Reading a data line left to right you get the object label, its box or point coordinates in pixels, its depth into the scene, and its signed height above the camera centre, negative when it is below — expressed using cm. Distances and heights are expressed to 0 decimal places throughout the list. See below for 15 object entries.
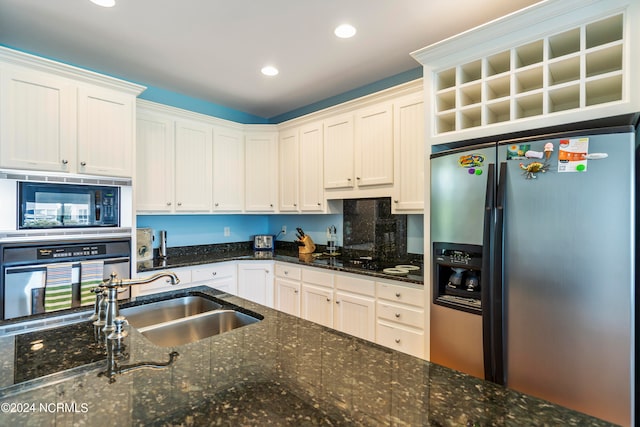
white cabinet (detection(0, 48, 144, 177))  217 +70
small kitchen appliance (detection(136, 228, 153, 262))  320 -30
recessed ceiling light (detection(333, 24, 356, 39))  228 +132
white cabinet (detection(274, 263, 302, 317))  319 -76
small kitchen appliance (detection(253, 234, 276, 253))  409 -37
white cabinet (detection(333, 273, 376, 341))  258 -76
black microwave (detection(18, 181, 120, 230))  220 +6
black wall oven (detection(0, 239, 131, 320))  211 -36
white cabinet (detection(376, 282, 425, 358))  230 -77
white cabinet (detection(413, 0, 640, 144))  155 +82
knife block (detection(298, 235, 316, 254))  379 -38
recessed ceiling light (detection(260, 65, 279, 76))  293 +133
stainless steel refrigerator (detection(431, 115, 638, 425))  141 -24
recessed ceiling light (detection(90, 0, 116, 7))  199 +131
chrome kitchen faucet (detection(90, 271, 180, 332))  114 -28
